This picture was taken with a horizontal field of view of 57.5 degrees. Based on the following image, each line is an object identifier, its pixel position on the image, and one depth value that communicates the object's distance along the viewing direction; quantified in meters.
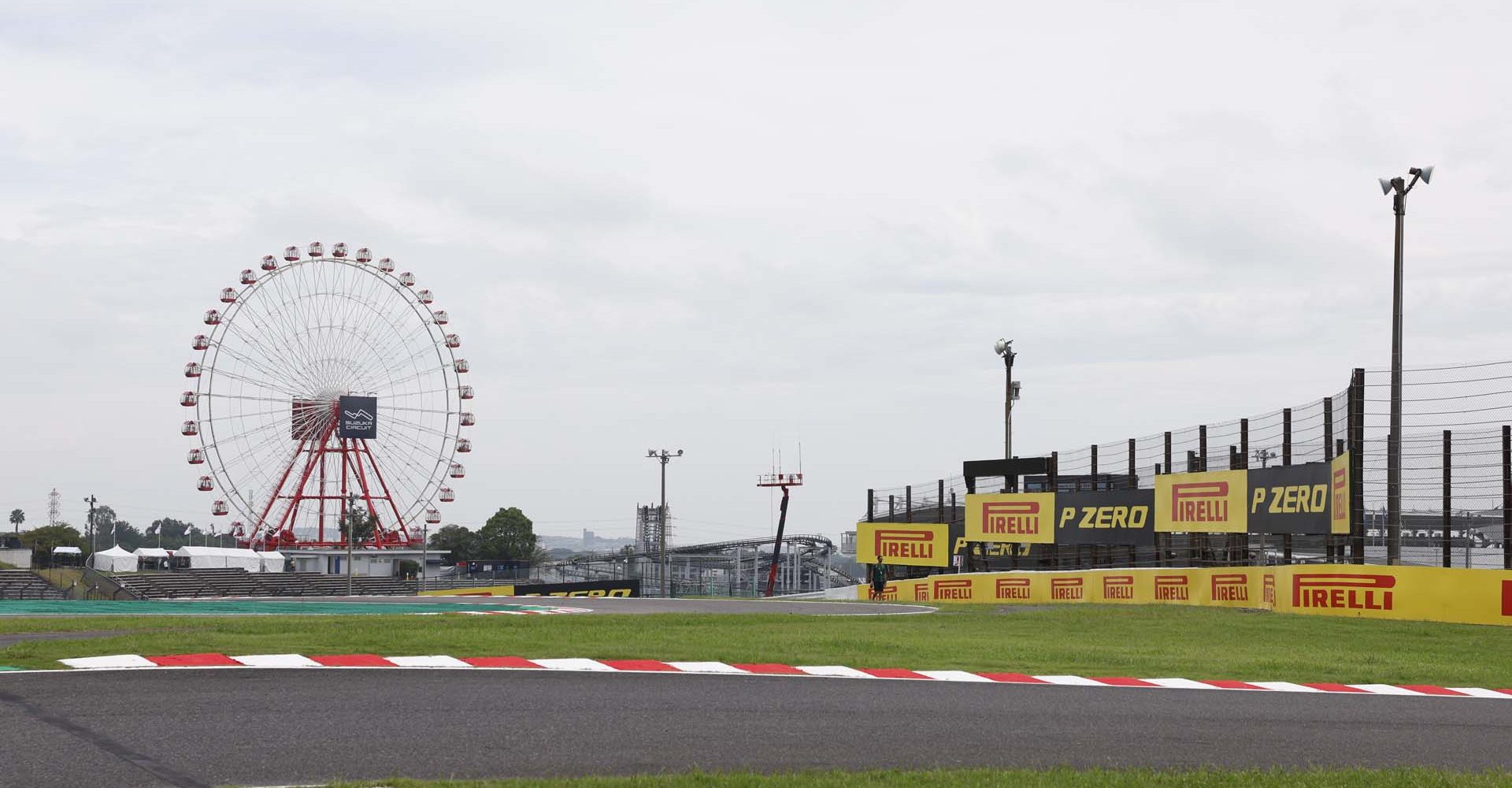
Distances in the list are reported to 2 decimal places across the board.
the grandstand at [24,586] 53.91
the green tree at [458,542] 153.12
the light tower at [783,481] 95.76
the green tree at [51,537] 134.88
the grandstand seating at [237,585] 58.46
